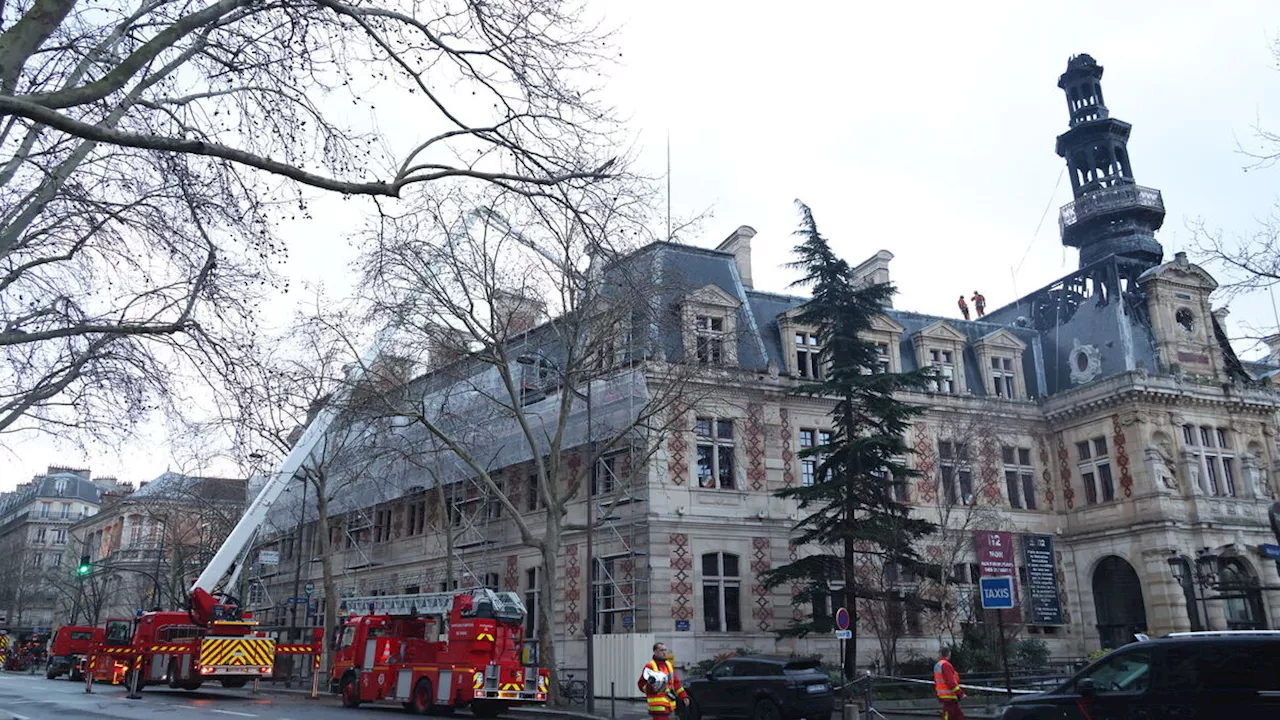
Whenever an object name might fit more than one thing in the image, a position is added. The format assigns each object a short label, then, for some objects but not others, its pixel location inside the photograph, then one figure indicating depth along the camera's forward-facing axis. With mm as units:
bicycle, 26372
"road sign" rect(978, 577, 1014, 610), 19359
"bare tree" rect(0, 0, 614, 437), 9125
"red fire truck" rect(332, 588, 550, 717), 22125
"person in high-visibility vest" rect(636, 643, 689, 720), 14281
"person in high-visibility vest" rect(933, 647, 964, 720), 16328
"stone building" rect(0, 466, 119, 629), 89812
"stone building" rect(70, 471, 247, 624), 51938
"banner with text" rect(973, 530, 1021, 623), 20891
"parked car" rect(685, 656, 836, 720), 18750
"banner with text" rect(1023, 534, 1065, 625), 23969
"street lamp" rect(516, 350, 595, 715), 21953
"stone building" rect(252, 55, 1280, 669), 30016
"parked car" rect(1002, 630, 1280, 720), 9945
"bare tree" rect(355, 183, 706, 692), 23984
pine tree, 26375
